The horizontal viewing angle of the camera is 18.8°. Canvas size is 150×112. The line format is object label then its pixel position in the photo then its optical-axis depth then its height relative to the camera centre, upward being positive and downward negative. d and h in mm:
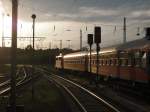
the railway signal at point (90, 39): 41062 +1850
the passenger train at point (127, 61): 24916 -126
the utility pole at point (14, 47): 16156 +430
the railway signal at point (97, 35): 35625 +1955
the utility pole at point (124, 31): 53506 +3414
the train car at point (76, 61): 54312 -253
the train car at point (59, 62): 84562 -560
